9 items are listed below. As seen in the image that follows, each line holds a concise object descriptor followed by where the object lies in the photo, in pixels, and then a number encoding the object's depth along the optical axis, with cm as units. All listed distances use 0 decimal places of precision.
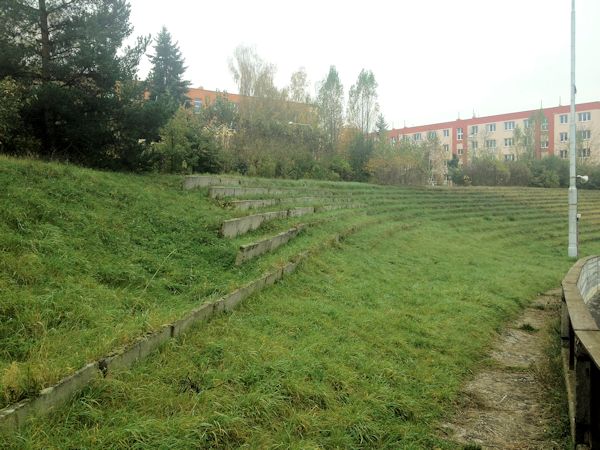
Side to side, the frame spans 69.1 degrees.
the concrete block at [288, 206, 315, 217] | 1092
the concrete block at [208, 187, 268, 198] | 972
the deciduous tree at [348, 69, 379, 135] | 4344
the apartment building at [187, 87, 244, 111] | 5303
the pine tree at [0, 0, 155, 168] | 867
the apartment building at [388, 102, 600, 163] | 5091
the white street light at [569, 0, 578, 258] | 1515
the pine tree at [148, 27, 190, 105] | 3619
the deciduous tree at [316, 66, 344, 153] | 3671
